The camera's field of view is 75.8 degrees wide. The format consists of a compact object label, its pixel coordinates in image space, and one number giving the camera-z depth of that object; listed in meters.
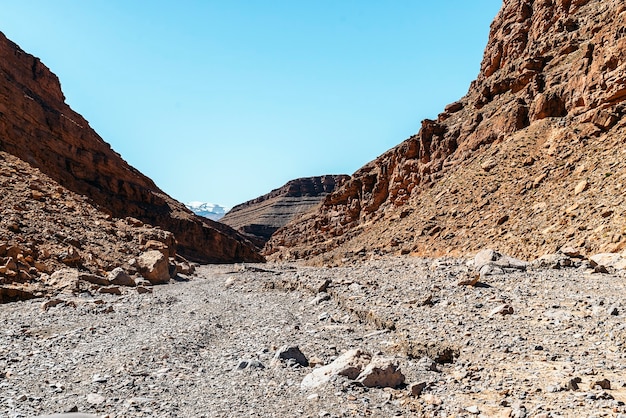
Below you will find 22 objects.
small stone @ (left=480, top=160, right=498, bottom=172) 36.51
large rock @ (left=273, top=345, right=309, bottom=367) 9.10
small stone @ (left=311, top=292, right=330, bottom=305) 16.81
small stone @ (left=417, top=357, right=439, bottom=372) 8.19
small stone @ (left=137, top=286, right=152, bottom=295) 22.89
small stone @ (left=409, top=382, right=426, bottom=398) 7.17
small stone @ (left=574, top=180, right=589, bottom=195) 23.61
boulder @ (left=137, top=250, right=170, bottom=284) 29.62
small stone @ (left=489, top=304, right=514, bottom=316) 10.78
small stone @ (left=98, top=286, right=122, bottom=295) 21.22
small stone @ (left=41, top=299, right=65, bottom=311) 15.77
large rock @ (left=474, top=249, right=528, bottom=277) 16.36
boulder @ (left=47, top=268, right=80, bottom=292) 19.69
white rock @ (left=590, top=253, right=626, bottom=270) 15.48
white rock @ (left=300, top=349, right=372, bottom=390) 7.72
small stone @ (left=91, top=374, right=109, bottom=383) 8.29
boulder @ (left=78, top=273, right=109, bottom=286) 21.62
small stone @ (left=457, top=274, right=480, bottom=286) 14.30
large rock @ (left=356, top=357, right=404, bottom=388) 7.48
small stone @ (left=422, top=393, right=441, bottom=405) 6.71
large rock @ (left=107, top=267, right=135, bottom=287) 23.89
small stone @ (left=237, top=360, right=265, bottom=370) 9.02
